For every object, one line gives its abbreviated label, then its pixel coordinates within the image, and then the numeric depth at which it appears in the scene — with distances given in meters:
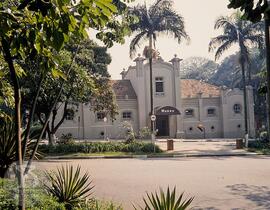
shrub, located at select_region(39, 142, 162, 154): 24.48
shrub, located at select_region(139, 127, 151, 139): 26.68
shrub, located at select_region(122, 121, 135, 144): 26.45
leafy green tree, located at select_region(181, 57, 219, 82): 84.97
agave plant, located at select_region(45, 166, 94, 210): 7.34
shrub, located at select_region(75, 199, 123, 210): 6.53
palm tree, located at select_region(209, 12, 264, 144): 31.53
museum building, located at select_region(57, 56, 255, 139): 41.69
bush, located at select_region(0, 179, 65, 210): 5.55
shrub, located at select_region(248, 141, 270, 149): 26.30
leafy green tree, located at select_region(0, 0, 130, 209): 3.13
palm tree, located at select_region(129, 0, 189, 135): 29.03
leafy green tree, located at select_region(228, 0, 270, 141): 3.09
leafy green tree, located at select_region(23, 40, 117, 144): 21.67
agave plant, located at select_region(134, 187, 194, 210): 5.31
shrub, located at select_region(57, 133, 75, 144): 26.76
